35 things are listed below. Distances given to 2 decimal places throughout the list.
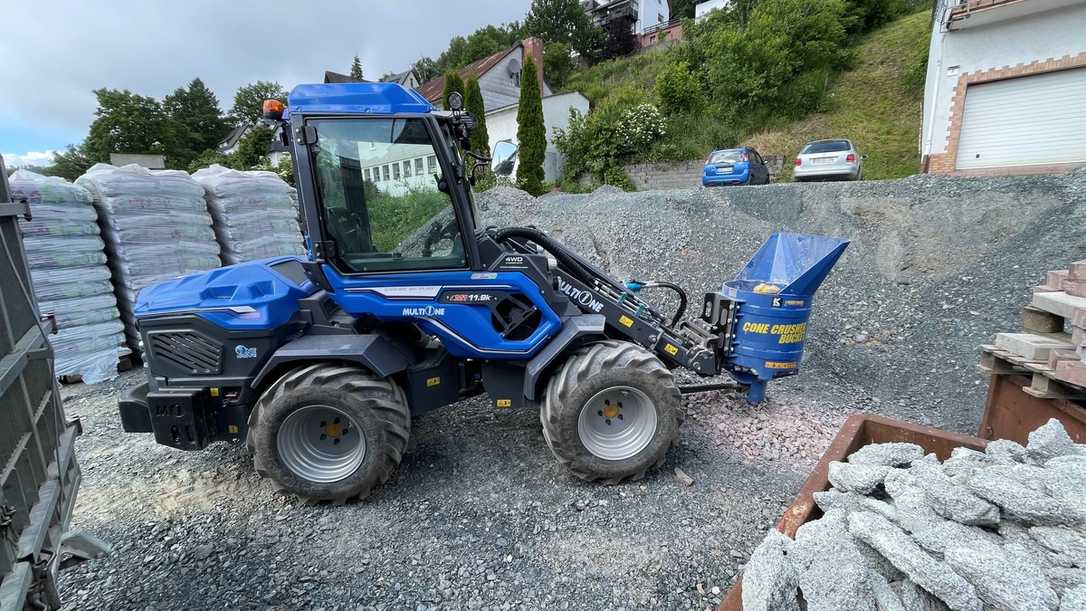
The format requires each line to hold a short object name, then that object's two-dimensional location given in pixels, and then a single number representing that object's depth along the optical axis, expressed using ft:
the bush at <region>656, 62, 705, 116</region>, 63.41
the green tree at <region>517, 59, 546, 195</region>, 57.16
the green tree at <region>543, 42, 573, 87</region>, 115.14
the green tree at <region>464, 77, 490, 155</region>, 51.83
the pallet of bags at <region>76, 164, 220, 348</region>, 19.10
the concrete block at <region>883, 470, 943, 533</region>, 5.22
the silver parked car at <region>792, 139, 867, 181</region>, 36.78
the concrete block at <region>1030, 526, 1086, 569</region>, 4.58
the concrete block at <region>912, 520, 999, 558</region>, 4.88
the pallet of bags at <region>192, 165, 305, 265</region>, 22.30
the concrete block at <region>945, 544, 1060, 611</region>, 4.23
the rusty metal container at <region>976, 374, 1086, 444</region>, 7.75
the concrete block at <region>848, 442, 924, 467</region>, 6.80
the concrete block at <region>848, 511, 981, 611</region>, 4.37
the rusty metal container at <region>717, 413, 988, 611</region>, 6.20
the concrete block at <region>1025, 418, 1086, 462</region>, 6.14
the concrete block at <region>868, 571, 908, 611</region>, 4.54
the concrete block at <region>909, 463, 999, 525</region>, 5.11
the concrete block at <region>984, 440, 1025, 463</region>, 6.22
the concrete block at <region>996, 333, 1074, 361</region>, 8.33
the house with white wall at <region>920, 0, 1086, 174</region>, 31.71
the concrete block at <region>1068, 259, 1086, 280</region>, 8.60
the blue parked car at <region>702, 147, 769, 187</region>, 39.93
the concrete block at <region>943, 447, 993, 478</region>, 5.95
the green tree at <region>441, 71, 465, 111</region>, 49.81
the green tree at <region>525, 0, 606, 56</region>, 123.95
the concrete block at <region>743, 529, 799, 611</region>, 4.72
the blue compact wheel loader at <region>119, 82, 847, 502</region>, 9.64
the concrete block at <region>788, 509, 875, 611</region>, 4.61
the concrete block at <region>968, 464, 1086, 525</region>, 4.90
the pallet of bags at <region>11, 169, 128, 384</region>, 17.38
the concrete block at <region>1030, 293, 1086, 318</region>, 7.92
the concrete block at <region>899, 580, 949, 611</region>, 4.58
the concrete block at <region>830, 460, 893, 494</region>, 6.19
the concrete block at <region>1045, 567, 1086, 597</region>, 4.38
